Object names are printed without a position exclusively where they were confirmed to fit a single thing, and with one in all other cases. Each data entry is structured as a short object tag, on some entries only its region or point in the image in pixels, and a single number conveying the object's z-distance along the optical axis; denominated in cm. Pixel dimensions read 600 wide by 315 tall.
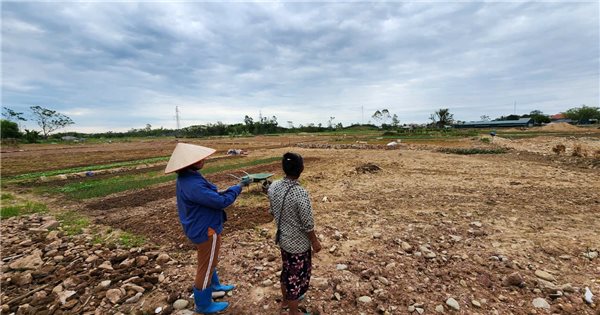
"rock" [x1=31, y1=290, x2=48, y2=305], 329
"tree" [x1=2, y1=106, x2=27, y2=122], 6373
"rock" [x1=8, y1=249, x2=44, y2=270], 409
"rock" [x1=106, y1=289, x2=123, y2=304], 328
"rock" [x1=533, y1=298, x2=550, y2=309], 291
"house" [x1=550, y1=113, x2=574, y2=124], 8829
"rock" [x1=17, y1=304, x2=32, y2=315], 312
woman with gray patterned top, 255
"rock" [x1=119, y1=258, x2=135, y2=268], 403
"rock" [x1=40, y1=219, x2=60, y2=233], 583
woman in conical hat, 269
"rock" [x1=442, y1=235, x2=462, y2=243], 450
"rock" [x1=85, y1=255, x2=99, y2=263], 423
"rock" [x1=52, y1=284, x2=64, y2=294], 346
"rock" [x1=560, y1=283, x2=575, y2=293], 313
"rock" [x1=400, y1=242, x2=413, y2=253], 420
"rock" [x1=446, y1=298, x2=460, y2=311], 294
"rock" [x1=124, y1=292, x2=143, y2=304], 329
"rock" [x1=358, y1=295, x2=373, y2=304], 309
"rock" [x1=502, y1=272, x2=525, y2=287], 326
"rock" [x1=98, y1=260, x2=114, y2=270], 395
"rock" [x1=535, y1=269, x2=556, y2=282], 336
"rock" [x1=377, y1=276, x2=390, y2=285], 340
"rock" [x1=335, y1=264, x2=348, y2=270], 377
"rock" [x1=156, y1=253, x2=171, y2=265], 417
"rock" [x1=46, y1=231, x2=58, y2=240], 519
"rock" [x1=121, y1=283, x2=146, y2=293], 346
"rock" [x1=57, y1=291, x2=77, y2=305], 330
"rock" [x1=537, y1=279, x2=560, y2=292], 314
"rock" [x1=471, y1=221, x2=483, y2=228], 509
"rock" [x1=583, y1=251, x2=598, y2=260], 384
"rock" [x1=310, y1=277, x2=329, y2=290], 337
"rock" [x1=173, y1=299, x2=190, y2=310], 313
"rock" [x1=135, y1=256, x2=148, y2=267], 409
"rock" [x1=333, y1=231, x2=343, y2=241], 477
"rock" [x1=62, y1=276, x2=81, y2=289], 358
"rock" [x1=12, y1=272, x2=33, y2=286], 371
